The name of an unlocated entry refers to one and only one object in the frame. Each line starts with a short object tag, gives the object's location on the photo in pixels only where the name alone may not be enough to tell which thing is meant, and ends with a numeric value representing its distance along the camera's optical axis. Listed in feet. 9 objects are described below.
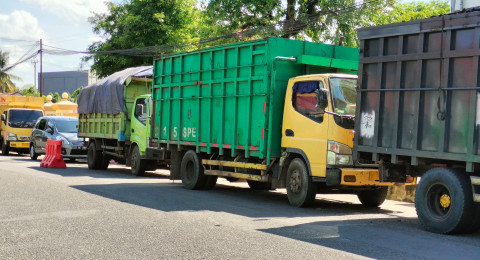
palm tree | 249.96
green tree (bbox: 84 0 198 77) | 115.85
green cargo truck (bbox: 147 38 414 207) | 35.63
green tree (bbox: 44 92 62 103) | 246.33
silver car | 78.59
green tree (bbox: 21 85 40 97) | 285.84
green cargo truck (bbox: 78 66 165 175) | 60.70
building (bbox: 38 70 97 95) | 339.65
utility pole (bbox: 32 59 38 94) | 296.20
